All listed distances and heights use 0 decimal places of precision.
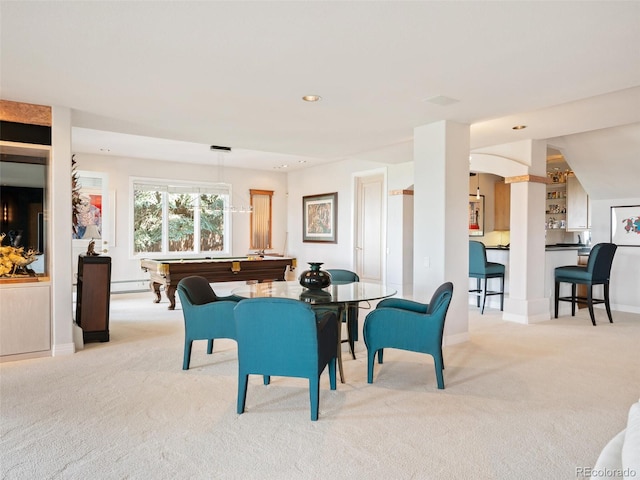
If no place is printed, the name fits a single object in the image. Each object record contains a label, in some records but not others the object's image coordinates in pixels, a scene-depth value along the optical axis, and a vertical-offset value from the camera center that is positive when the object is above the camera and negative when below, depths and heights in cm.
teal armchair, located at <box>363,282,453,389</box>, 344 -75
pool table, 639 -54
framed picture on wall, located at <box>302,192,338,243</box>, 942 +37
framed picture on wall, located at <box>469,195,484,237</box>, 941 +41
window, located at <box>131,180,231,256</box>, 914 +34
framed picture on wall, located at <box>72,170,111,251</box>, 838 +56
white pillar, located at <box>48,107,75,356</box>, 436 +4
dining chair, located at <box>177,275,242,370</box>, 386 -75
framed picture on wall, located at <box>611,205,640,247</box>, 677 +16
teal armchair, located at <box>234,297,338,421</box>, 285 -69
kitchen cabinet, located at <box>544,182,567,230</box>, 927 +63
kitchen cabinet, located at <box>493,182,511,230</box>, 945 +62
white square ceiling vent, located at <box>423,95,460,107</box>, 396 +122
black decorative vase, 402 -40
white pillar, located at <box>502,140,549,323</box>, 601 -13
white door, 855 +13
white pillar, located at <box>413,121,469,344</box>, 475 +21
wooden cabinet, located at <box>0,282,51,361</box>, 418 -83
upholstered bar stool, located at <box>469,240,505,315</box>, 648 -45
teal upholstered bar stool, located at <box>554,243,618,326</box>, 595 -51
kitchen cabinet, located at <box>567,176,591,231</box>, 855 +56
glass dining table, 353 -52
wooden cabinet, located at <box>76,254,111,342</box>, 485 -69
